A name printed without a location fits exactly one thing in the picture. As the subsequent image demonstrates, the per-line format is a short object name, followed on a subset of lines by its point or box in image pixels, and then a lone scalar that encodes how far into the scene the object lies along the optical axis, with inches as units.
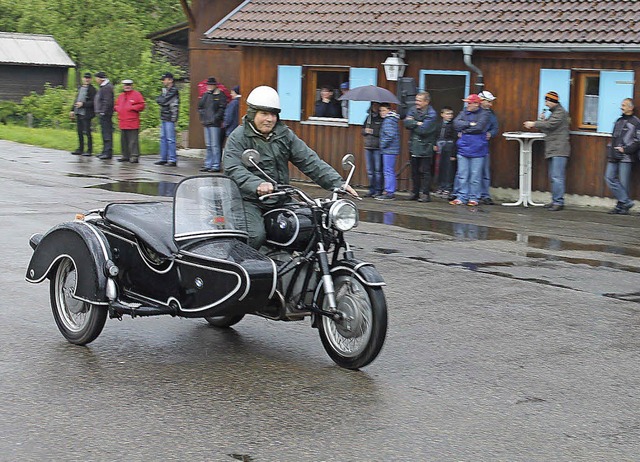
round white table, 732.0
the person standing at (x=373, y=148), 756.6
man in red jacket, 947.3
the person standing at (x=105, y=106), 970.2
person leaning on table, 704.4
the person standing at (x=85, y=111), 1008.9
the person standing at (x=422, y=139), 730.2
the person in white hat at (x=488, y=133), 729.6
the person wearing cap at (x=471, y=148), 715.4
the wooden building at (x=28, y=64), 1847.9
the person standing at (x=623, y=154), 671.1
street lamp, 804.6
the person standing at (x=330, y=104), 861.8
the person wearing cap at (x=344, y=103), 856.3
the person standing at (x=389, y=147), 744.3
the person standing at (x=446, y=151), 752.3
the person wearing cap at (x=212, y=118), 912.3
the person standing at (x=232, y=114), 916.0
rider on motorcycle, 297.0
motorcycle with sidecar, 277.6
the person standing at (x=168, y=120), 936.9
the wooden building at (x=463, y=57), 715.4
